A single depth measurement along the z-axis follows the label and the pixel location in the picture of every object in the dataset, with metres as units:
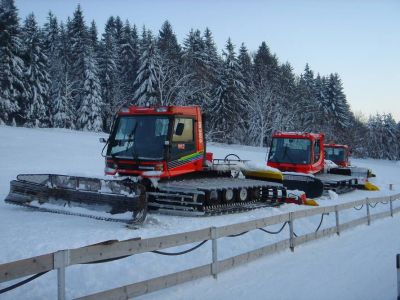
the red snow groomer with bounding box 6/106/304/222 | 10.79
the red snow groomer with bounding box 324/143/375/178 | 28.44
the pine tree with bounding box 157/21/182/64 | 52.87
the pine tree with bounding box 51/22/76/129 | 51.94
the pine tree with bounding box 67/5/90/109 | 54.88
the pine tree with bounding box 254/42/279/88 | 56.72
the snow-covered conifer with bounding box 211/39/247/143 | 51.12
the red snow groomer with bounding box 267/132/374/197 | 19.23
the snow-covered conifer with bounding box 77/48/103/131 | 51.22
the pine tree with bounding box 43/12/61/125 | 55.16
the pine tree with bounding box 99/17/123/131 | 58.56
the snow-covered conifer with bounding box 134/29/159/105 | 45.78
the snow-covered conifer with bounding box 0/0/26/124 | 41.84
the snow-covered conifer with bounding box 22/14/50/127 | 46.75
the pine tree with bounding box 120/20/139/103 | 62.41
